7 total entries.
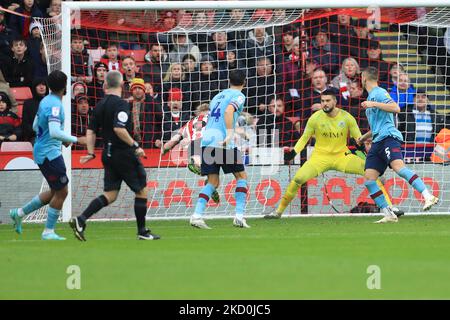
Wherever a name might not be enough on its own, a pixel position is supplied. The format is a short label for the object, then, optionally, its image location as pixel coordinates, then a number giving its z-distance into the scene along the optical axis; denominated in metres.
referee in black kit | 13.63
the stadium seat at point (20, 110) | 20.33
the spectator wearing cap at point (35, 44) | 20.66
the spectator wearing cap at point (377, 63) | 20.78
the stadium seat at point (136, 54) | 20.67
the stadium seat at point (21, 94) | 20.70
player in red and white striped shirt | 19.61
